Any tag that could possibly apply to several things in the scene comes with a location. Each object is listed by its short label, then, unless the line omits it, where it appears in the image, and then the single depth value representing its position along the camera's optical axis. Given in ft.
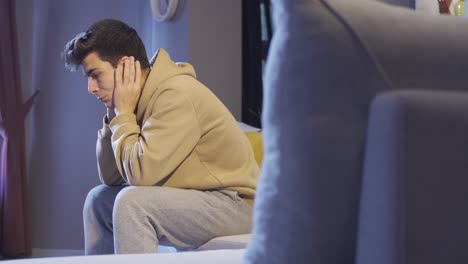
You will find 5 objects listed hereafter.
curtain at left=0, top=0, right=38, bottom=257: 14.61
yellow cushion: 9.57
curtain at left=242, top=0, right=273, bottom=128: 13.34
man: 6.96
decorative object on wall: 12.65
